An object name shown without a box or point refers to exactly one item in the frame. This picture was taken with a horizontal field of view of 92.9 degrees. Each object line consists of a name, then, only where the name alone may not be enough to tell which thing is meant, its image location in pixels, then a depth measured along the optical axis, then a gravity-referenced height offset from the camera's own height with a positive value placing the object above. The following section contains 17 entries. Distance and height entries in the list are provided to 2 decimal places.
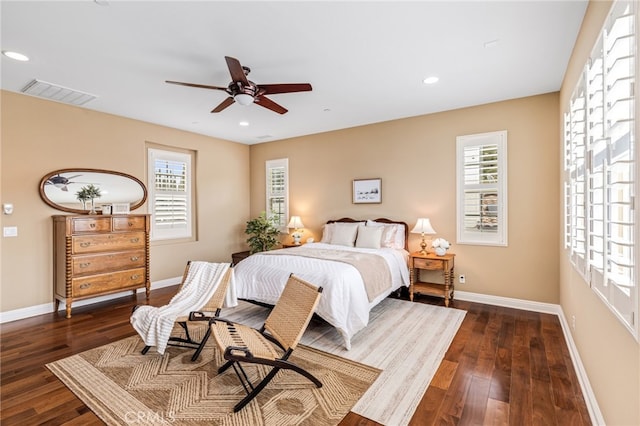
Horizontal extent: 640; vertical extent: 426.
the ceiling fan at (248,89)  2.89 +1.23
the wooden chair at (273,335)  2.17 -0.99
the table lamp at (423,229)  4.64 -0.28
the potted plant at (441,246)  4.48 -0.52
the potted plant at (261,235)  6.45 -0.50
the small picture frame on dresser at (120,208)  4.64 +0.07
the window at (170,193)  5.48 +0.36
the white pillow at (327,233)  5.59 -0.40
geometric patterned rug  2.07 -1.38
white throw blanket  2.70 -0.93
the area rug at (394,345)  2.22 -1.38
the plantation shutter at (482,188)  4.38 +0.33
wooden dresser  4.04 -0.62
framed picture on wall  5.47 +0.38
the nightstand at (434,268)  4.38 -0.89
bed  3.15 -0.71
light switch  3.90 -0.24
